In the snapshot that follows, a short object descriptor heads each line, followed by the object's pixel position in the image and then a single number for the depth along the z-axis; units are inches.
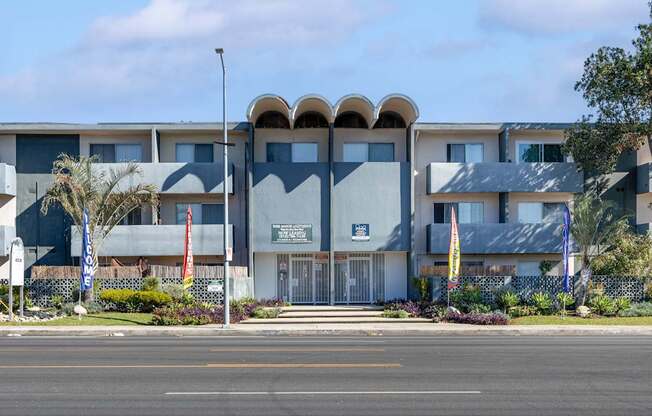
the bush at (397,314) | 1270.9
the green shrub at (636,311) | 1263.5
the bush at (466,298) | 1286.9
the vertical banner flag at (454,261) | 1278.3
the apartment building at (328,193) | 1462.8
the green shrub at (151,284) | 1318.9
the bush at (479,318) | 1173.1
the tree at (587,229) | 1310.3
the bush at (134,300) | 1277.1
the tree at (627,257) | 1339.8
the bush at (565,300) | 1283.2
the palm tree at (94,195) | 1296.8
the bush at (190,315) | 1148.5
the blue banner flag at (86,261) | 1229.7
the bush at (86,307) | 1251.2
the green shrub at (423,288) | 1401.3
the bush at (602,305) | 1277.1
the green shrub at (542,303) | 1280.8
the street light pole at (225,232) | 1097.4
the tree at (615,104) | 1273.4
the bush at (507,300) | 1280.8
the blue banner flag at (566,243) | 1247.5
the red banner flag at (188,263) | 1203.2
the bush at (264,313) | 1273.4
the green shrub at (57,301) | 1307.8
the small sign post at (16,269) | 1171.3
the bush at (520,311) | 1264.8
